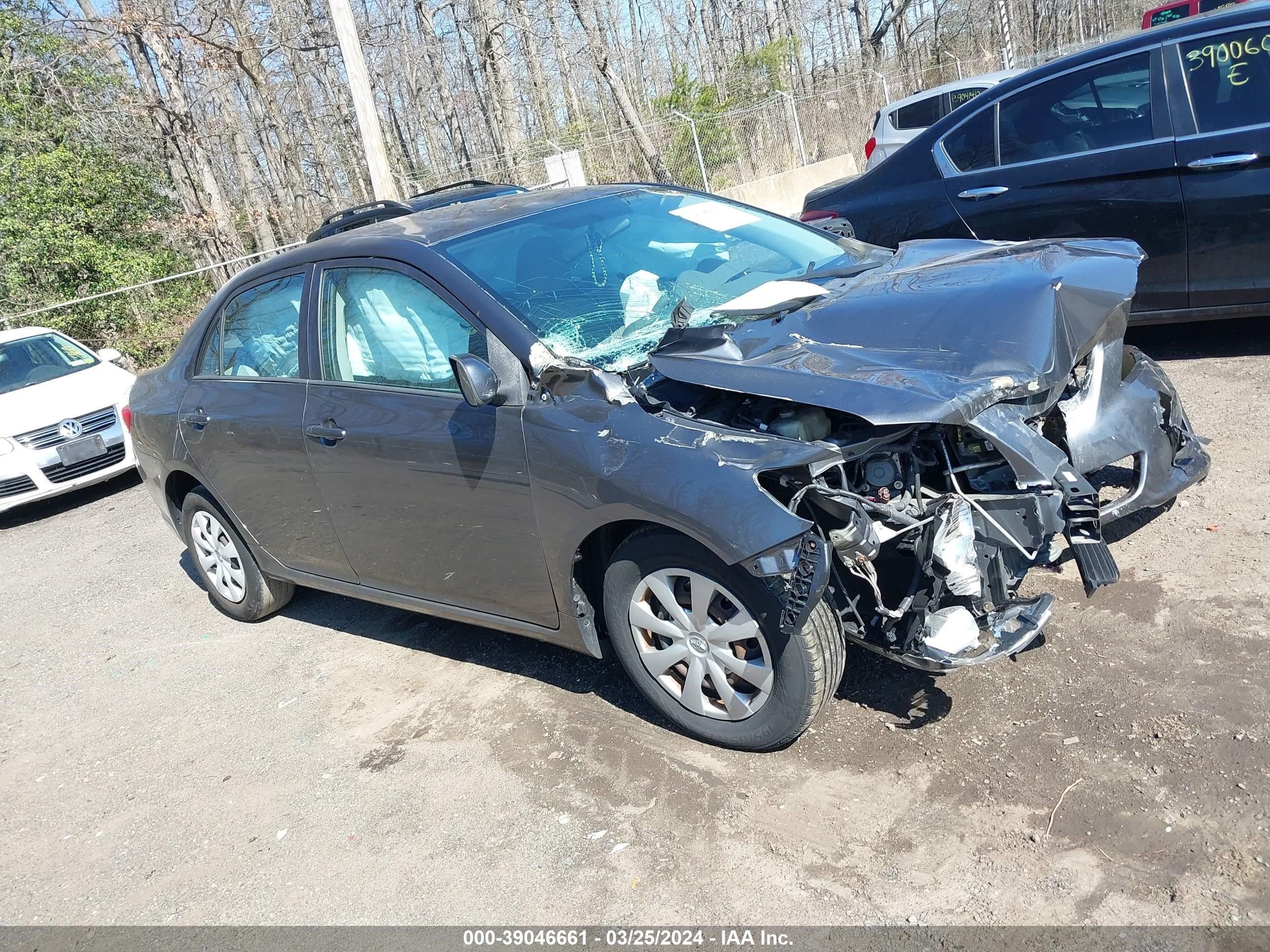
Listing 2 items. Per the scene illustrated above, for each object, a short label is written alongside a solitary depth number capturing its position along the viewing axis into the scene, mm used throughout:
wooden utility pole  12609
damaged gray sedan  2949
